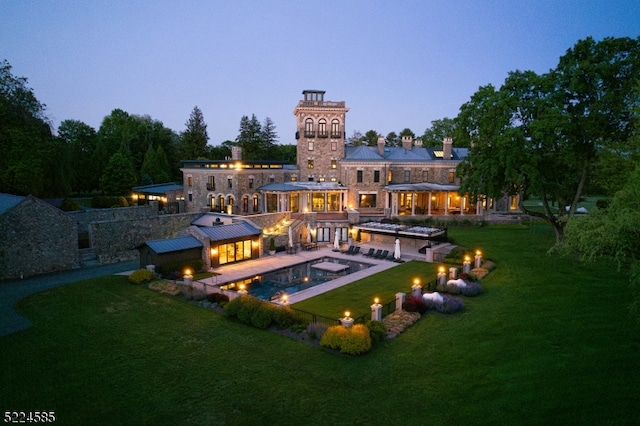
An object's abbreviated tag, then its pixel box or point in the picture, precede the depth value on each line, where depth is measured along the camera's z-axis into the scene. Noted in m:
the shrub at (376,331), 15.37
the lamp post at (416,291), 20.08
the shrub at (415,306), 18.45
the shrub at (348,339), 14.34
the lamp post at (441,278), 22.31
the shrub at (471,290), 20.97
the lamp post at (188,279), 22.38
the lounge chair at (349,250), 32.13
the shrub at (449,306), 18.55
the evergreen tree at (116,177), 55.16
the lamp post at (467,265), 25.34
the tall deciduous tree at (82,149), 58.06
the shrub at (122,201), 49.03
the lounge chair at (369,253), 31.30
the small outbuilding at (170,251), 25.36
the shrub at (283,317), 16.86
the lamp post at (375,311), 17.03
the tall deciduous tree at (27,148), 32.88
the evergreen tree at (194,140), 73.44
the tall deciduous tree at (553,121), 26.38
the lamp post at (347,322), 15.56
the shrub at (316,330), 15.59
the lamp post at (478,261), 26.44
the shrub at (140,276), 23.32
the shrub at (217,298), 19.86
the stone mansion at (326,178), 44.88
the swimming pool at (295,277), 22.88
